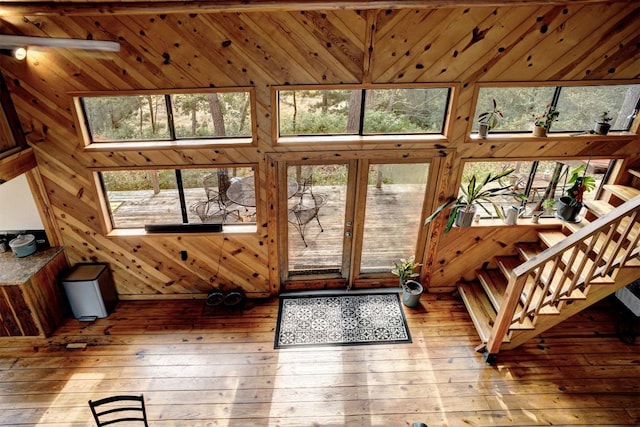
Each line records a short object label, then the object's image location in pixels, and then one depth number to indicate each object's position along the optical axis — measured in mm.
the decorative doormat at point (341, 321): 4309
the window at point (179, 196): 4266
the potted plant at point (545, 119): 4066
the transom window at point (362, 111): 3977
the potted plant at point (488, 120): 4031
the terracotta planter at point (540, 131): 4070
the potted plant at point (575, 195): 4184
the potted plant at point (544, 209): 4484
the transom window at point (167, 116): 3861
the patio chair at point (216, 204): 4309
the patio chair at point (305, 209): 4523
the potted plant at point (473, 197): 4129
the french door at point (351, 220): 4363
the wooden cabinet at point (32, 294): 3947
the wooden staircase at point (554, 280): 3379
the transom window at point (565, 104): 4008
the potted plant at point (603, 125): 4059
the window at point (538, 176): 4375
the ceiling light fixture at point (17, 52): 3240
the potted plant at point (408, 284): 4730
